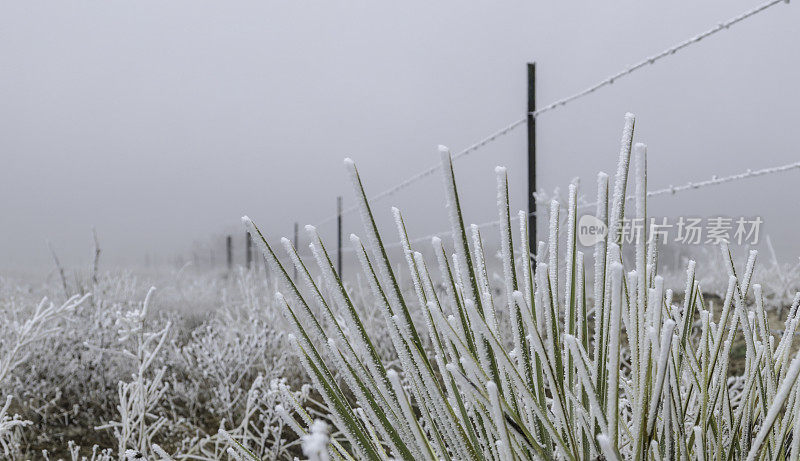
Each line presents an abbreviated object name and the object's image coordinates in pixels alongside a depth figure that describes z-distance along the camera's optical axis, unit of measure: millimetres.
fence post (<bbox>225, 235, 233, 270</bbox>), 18031
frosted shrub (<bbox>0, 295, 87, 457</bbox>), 2459
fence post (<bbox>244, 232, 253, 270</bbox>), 16062
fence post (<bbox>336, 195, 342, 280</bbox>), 11961
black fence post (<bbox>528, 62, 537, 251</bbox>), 4711
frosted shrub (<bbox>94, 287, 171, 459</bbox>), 2101
